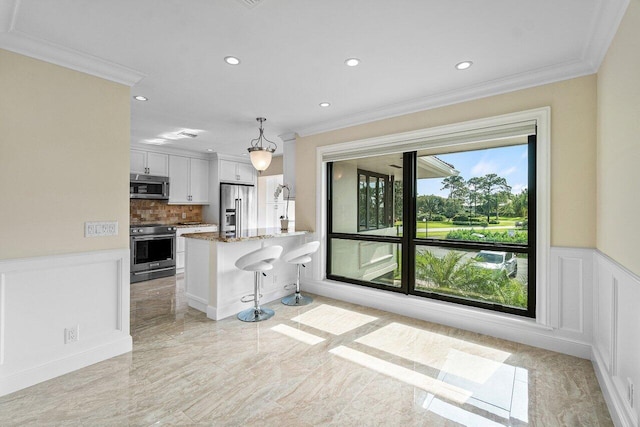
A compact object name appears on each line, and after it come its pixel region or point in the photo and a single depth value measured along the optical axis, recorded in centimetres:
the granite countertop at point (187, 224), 582
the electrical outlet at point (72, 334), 233
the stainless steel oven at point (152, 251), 512
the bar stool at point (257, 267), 322
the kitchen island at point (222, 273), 342
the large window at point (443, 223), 298
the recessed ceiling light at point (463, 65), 248
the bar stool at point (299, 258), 374
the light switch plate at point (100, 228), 244
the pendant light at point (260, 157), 371
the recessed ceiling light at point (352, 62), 243
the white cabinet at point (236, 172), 645
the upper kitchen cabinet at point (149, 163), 539
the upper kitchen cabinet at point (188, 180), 594
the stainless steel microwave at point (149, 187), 533
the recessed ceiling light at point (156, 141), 521
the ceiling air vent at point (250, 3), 172
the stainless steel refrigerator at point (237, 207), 643
